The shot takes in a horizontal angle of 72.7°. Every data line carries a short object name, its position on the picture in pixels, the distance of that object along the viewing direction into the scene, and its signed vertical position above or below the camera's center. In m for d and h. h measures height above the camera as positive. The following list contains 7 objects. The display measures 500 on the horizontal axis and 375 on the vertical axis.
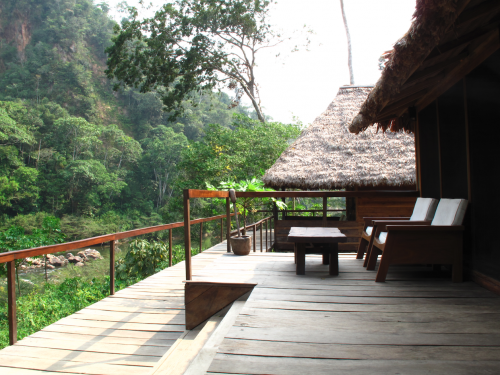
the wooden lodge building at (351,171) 7.30 +0.40
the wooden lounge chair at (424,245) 2.53 -0.43
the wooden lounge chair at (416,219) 3.16 -0.32
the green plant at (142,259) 6.07 -1.20
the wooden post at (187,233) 2.93 -0.36
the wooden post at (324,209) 5.52 -0.34
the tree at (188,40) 13.73 +6.39
